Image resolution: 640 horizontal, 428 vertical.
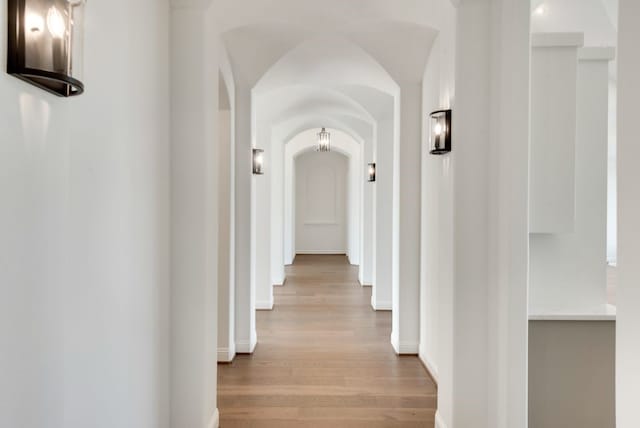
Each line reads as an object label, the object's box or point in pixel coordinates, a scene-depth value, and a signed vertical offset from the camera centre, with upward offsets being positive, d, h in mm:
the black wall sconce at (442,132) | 2590 +442
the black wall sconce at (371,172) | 7065 +570
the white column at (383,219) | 6102 -144
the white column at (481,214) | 2338 -28
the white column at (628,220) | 1218 -29
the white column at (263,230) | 6051 -307
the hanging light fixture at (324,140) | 8680 +1314
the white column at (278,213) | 7883 -88
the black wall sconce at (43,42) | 1146 +433
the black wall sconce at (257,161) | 4859 +506
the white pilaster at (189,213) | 2500 -28
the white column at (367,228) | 7848 -343
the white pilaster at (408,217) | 4227 -81
